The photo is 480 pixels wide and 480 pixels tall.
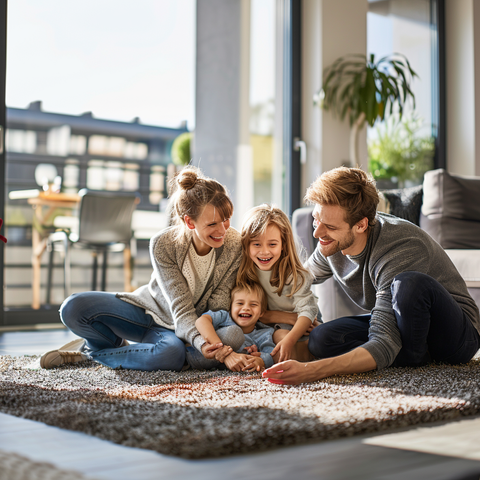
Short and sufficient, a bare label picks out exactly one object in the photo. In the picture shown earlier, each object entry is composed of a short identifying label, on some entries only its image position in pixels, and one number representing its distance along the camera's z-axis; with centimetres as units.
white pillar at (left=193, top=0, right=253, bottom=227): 394
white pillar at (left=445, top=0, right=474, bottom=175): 453
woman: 172
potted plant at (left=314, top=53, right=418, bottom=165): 374
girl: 179
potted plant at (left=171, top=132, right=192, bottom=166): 398
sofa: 270
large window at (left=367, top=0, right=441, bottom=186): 436
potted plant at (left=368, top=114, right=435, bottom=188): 432
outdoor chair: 350
